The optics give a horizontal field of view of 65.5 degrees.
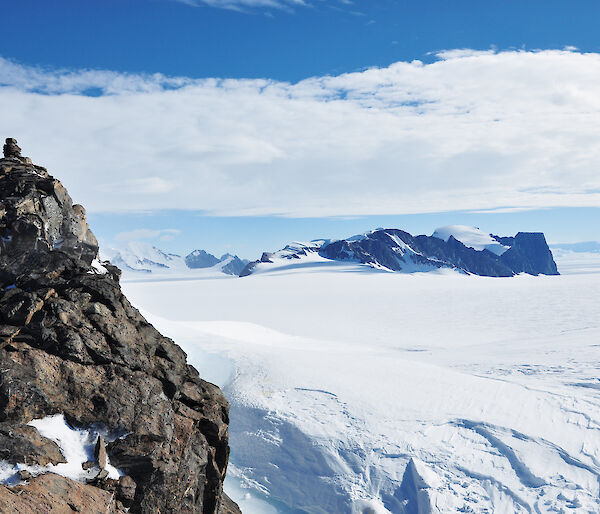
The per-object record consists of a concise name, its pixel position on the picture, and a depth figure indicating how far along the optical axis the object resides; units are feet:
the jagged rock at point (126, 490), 26.09
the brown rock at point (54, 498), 20.94
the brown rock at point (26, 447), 23.22
